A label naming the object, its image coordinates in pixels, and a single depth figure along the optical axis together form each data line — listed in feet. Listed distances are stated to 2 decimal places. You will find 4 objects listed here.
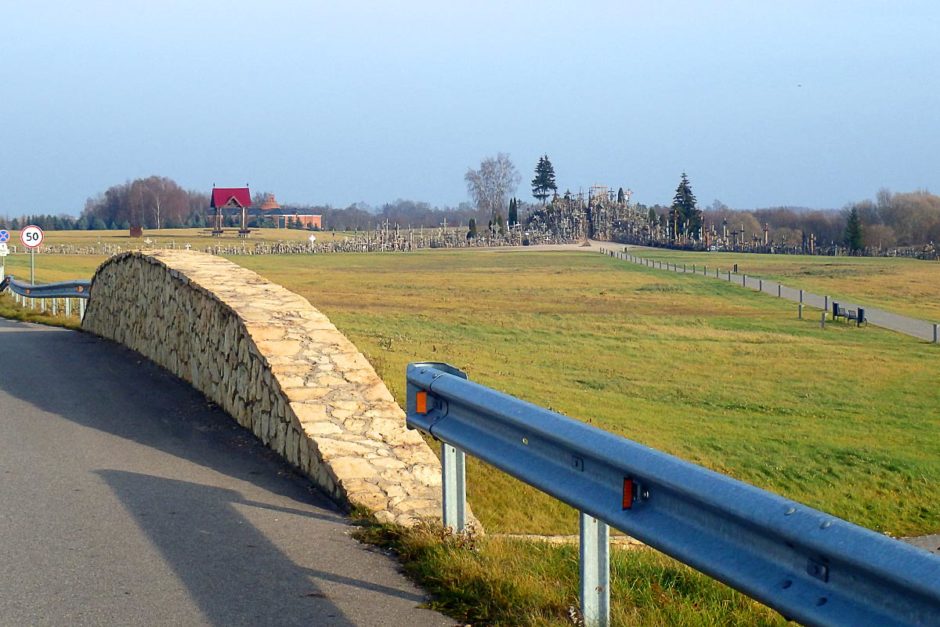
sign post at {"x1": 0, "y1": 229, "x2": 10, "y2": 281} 130.11
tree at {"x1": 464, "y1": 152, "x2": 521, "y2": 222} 553.64
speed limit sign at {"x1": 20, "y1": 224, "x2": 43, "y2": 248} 112.06
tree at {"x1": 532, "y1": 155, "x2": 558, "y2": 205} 488.02
